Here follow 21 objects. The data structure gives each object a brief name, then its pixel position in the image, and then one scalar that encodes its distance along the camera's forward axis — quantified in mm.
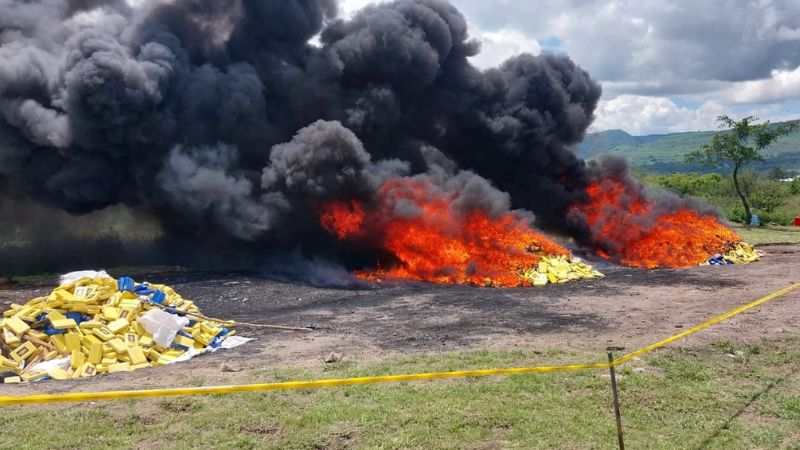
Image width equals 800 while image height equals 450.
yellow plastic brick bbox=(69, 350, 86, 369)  10688
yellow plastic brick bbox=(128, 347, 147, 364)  11070
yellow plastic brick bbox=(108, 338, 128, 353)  11126
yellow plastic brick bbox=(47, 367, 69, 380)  10383
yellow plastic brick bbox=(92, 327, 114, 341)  11281
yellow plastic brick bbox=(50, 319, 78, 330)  11312
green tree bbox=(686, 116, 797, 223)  41531
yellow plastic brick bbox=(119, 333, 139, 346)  11453
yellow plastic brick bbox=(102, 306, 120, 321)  11852
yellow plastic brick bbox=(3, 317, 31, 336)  11266
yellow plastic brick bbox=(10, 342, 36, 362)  10824
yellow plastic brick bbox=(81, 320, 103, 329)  11500
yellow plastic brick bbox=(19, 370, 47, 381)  10312
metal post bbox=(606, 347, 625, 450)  6176
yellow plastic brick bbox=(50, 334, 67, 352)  11133
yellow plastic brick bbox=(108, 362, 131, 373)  10750
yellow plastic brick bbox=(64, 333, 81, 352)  11039
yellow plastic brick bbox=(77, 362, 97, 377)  10531
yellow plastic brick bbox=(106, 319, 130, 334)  11475
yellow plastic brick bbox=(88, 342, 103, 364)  10805
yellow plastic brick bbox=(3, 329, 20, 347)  11048
